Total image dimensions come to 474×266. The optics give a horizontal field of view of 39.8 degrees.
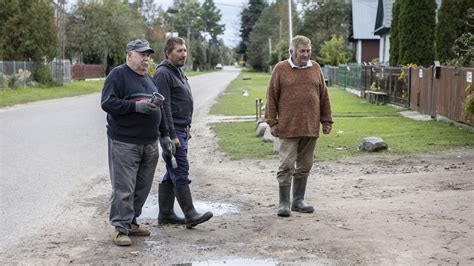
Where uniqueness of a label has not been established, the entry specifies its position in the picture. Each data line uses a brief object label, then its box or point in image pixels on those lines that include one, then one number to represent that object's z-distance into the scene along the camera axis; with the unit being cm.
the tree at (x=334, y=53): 5675
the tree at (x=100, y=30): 6234
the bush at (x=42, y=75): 4072
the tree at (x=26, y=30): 3838
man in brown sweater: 712
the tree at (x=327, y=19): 7150
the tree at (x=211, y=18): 15888
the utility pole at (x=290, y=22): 2638
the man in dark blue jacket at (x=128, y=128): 598
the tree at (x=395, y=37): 2866
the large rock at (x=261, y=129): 1486
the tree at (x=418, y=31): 2620
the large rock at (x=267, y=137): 1388
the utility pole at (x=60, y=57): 4266
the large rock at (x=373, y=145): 1223
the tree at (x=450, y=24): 2084
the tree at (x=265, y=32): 10475
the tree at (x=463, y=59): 1559
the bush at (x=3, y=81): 3505
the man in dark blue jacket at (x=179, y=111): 652
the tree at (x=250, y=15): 13250
